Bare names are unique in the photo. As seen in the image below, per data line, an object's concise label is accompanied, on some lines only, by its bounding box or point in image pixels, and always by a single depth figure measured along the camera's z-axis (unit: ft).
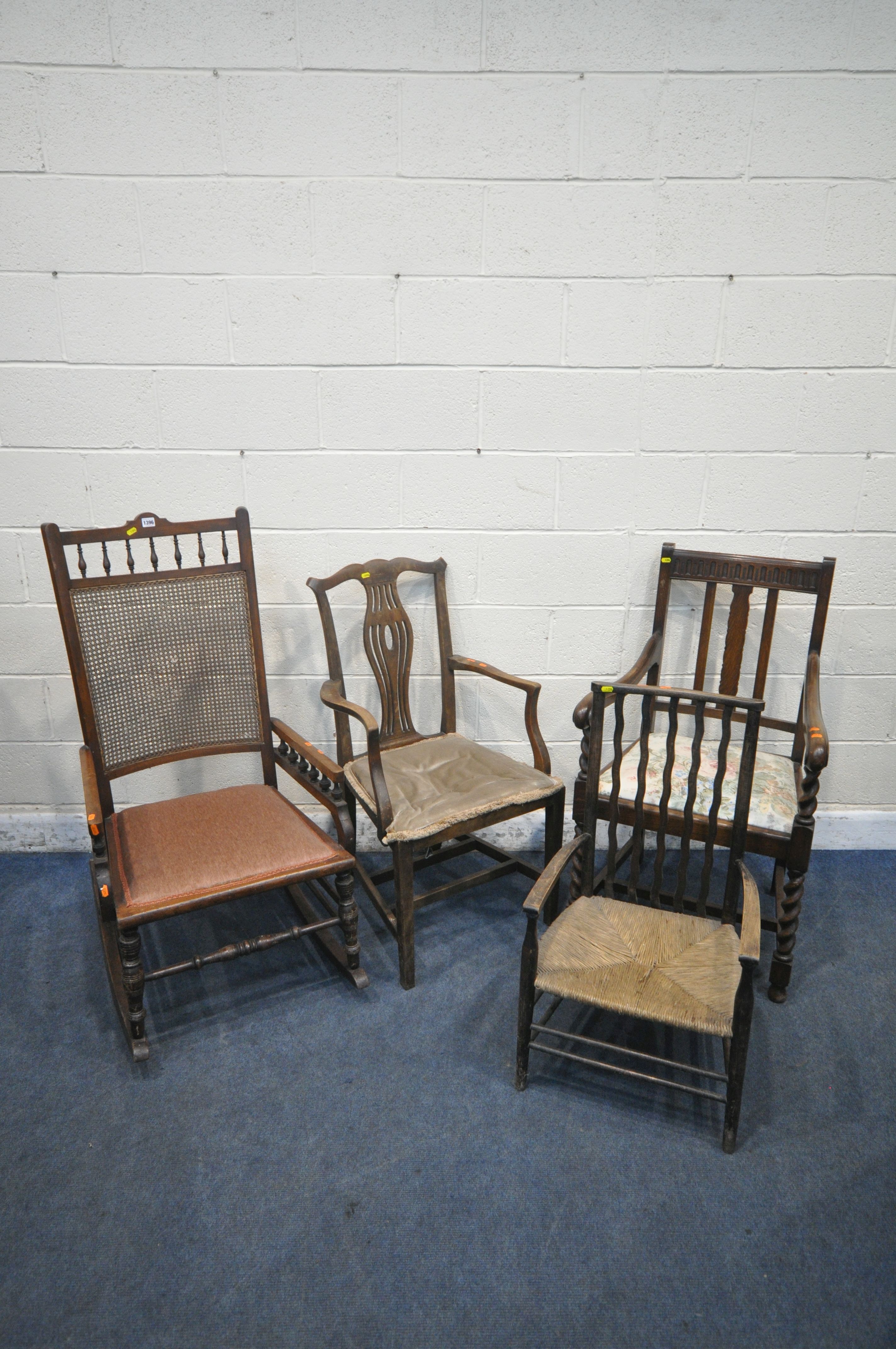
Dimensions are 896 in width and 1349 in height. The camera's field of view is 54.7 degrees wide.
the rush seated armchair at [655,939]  5.75
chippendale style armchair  7.23
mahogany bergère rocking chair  6.67
